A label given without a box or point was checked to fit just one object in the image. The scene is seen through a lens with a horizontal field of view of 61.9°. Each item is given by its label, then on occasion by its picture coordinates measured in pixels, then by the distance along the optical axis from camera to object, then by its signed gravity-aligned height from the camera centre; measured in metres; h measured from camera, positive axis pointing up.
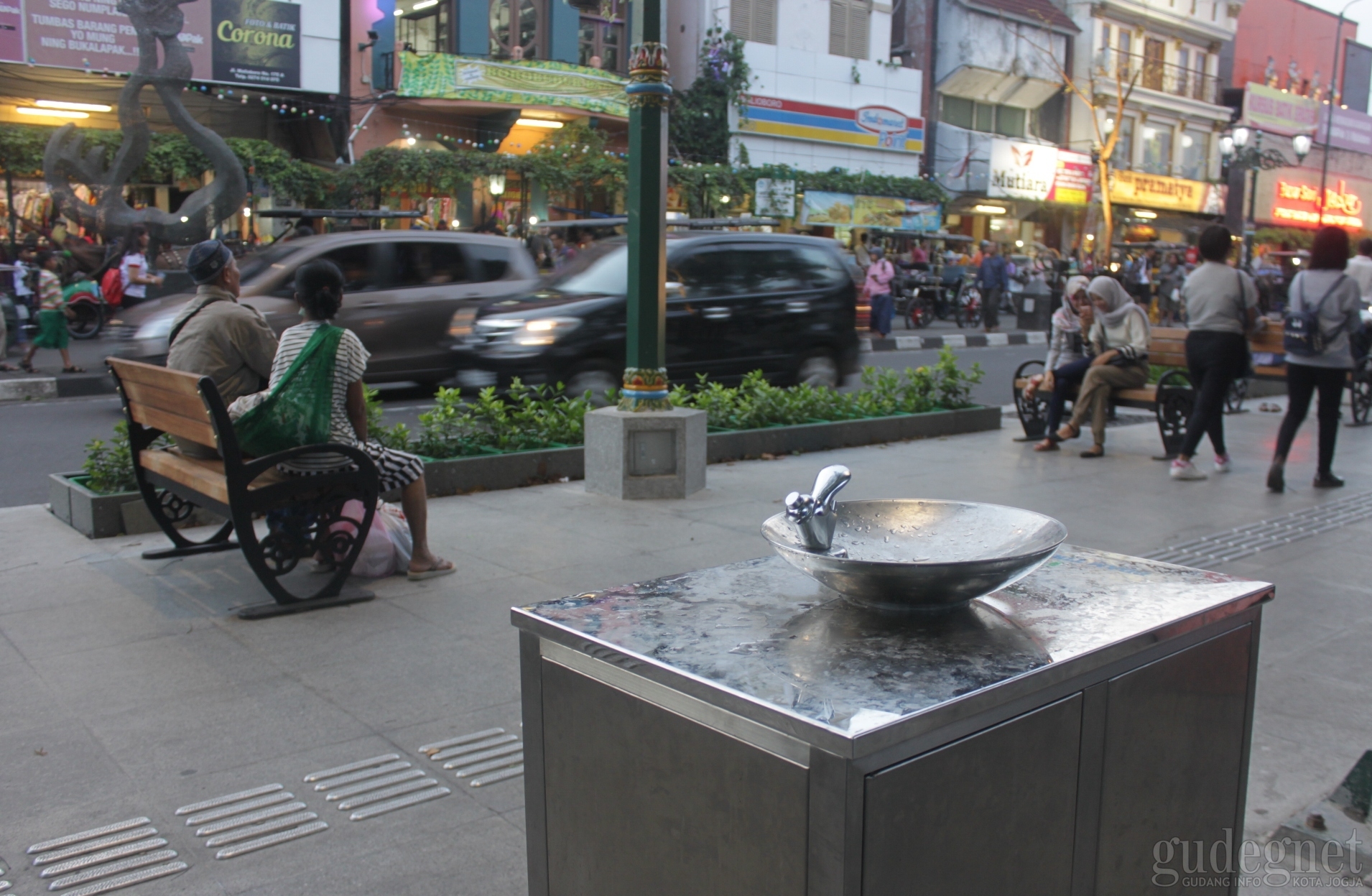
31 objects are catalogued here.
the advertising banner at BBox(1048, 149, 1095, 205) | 37.44 +3.48
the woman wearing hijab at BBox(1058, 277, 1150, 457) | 9.30 -0.52
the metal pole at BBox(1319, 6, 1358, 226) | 45.72 +8.61
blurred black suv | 10.58 -0.44
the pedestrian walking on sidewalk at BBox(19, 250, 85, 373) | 13.52 -0.66
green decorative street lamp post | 7.42 +0.41
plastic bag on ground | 5.54 -1.35
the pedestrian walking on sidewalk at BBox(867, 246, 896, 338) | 22.89 -0.28
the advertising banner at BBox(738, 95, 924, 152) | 29.28 +4.13
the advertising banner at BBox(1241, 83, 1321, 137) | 45.06 +7.26
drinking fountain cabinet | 1.63 -0.71
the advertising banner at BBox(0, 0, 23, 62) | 19.69 +3.90
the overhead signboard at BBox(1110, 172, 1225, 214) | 39.44 +3.39
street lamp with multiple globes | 24.59 +3.26
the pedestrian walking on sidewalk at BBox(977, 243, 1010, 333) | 25.38 -0.02
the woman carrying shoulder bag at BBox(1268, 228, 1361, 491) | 7.80 -0.32
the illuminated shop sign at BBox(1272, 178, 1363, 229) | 46.97 +3.67
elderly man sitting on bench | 5.41 -0.34
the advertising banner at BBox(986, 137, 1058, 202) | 35.09 +3.57
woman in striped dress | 5.12 -0.57
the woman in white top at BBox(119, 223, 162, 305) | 17.58 -0.20
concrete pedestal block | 7.52 -1.16
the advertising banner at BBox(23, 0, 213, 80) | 20.02 +3.97
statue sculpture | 20.58 +1.80
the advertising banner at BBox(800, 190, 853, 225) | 29.92 +1.86
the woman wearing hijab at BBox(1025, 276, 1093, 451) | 9.63 -0.56
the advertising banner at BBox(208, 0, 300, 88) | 21.67 +4.25
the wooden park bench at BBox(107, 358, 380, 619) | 4.84 -0.99
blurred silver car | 11.40 -0.19
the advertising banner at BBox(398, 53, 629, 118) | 23.73 +4.06
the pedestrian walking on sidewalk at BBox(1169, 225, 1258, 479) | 8.16 -0.25
